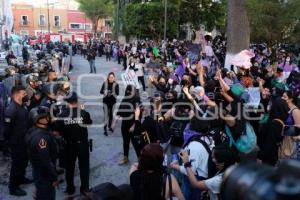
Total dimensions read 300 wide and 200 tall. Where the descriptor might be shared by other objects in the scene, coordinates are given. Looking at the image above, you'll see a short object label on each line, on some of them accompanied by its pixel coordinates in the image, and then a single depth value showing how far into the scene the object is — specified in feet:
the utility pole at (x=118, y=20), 133.18
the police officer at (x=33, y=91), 25.67
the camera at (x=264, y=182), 4.71
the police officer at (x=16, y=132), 20.85
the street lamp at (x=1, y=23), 89.40
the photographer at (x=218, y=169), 12.84
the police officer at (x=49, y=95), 23.76
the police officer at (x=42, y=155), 16.14
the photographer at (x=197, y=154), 14.02
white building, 93.50
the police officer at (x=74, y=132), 19.45
